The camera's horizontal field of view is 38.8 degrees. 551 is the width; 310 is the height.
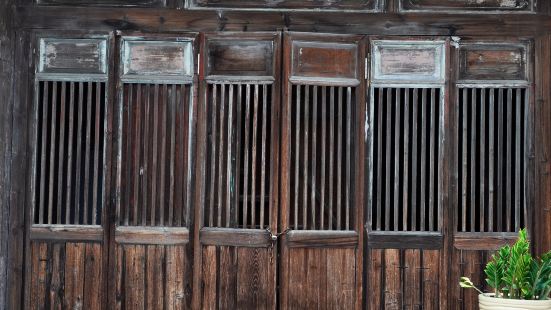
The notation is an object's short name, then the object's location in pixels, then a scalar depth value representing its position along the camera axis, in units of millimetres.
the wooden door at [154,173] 7406
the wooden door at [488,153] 7387
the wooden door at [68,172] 7430
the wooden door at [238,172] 7379
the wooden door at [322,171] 7375
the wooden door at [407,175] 7383
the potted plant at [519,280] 6324
